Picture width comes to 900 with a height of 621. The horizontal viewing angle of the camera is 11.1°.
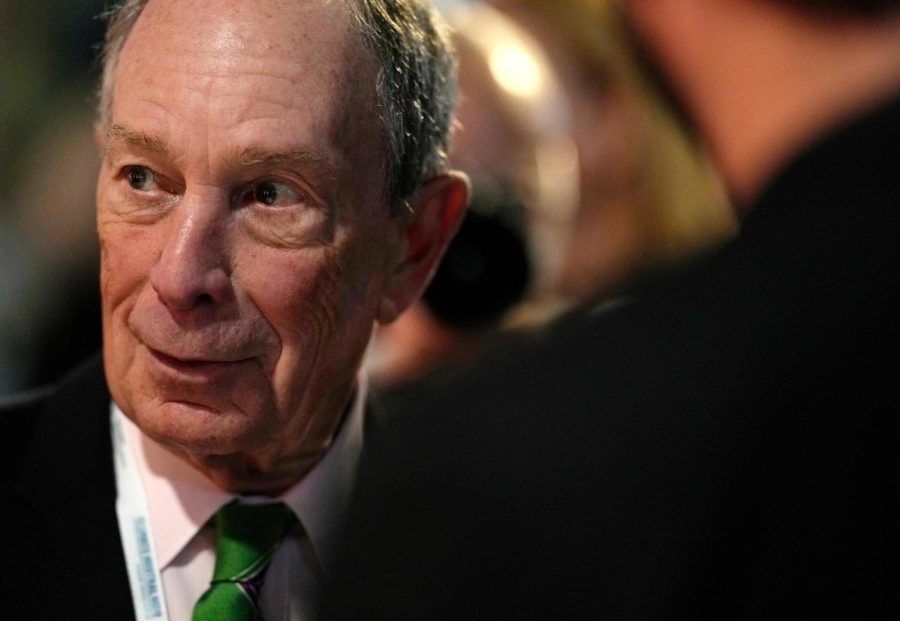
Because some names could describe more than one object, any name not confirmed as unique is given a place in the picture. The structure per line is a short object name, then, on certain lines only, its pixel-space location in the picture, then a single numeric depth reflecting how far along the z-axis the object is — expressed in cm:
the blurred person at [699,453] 190
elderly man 211
